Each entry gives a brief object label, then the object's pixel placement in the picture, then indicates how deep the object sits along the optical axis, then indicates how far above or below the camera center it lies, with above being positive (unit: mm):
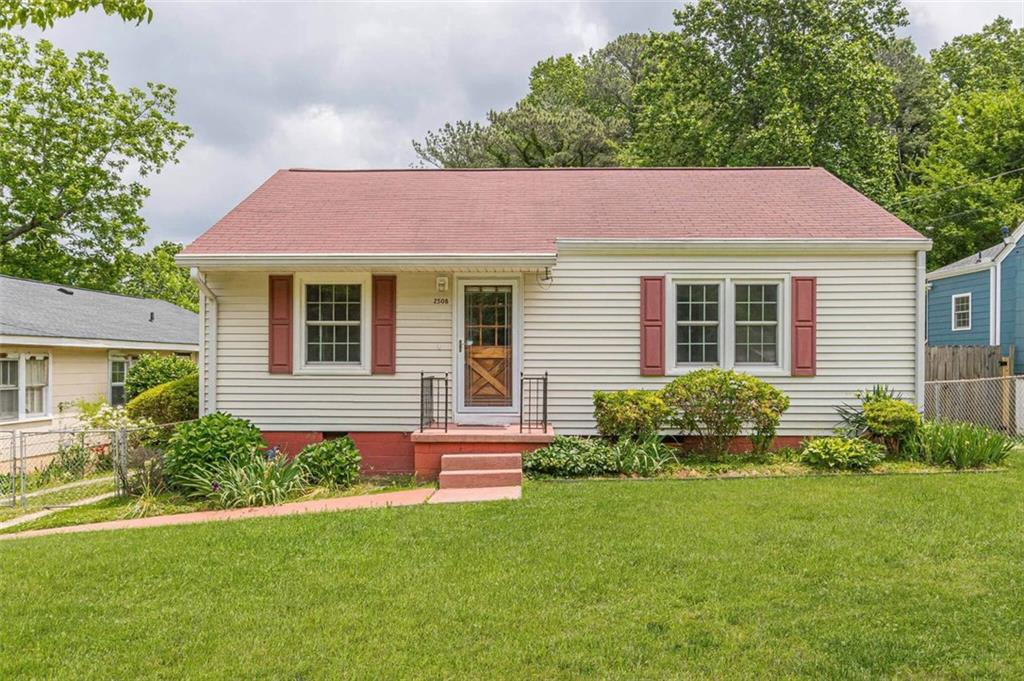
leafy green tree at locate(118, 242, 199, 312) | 30172 +3304
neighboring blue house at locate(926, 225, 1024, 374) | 12672 +1150
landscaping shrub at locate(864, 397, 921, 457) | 7793 -929
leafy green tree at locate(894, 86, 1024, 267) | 19922 +5544
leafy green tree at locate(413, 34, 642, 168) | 23359 +8579
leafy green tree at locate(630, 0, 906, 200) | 18125 +8188
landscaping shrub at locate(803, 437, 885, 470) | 7492 -1297
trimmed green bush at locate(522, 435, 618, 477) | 7453 -1398
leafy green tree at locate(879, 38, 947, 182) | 24547 +10472
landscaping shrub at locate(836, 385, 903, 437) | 8289 -871
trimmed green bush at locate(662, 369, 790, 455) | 7723 -672
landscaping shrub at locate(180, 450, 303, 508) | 6648 -1521
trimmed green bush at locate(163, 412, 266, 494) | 6953 -1191
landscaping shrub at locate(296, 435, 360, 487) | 7453 -1445
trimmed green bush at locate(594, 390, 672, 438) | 7785 -824
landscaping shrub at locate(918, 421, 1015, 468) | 7543 -1210
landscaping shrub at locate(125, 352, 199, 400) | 12508 -553
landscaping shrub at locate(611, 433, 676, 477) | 7516 -1360
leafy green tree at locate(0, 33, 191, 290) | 20250 +6557
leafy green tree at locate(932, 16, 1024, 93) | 24953 +12556
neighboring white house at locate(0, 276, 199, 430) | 11109 -3
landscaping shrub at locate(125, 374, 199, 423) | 9906 -941
